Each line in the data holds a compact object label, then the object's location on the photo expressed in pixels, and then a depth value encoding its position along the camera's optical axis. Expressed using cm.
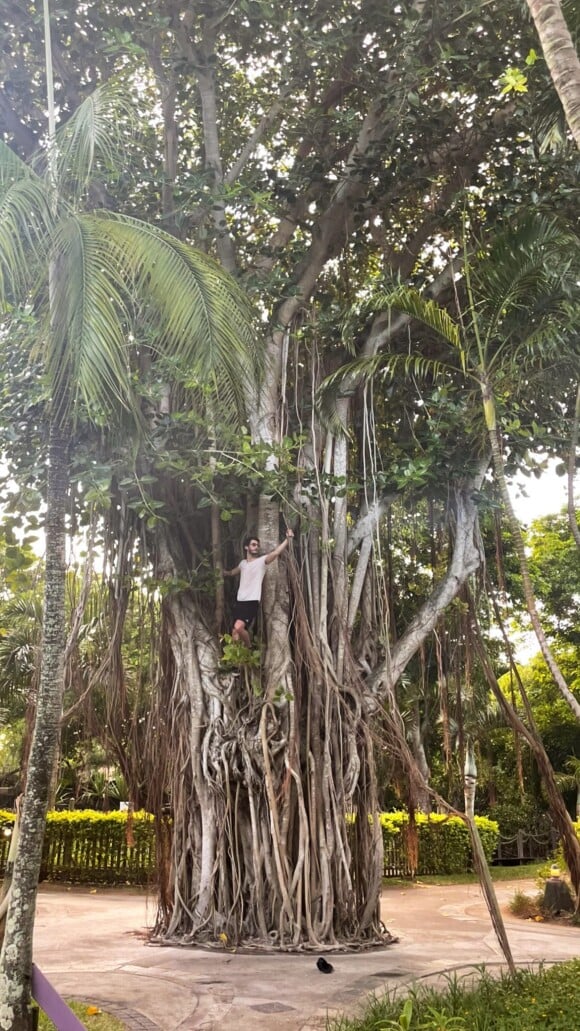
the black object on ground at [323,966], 505
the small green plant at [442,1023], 335
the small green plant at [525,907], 866
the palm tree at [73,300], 374
